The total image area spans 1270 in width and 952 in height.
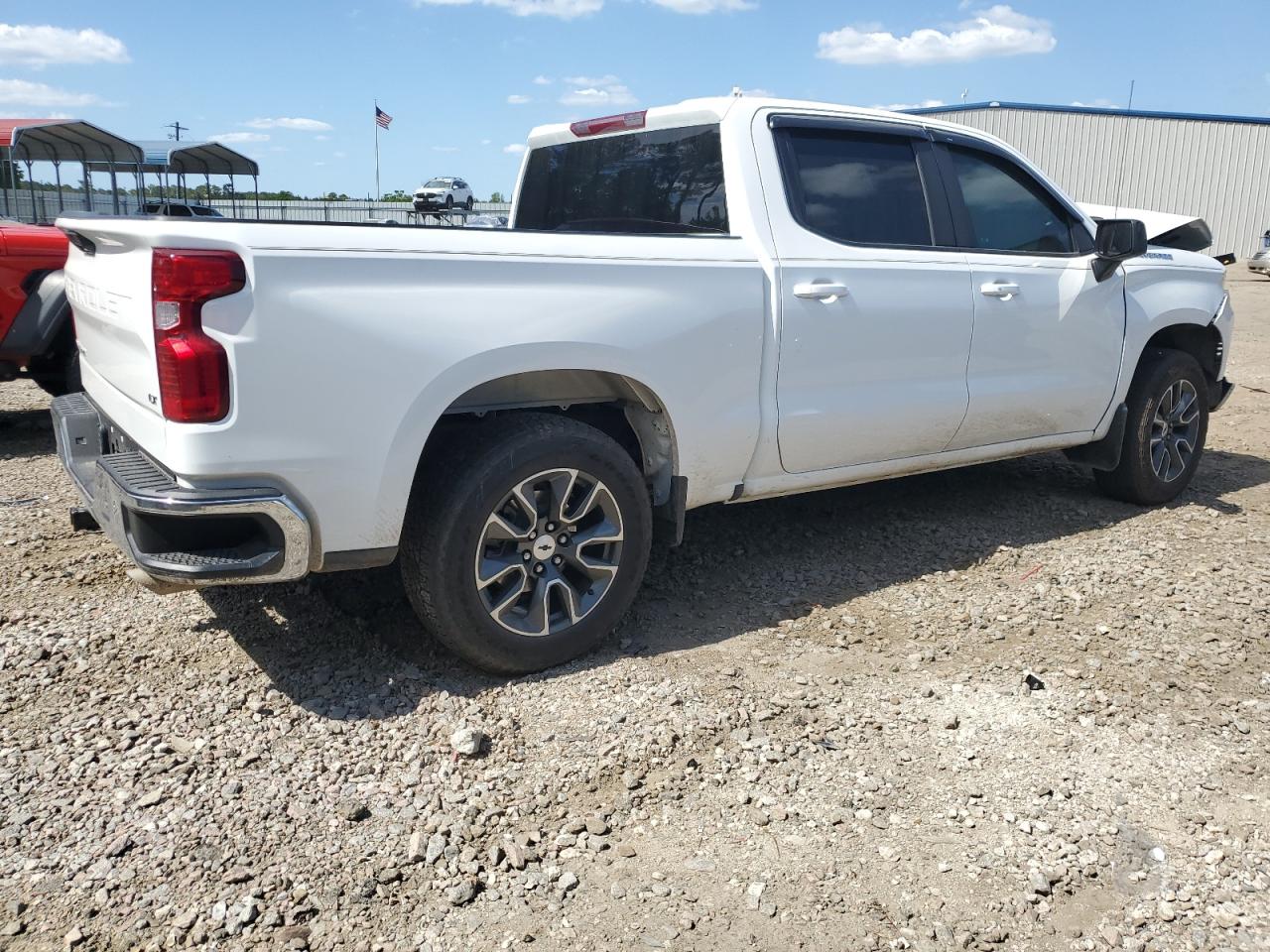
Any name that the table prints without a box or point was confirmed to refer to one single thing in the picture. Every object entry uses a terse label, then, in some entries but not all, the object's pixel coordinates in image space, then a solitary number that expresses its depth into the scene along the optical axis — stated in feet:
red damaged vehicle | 21.44
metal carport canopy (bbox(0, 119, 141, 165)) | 56.44
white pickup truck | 9.83
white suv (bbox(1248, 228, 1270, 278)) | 80.66
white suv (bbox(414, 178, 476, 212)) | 149.47
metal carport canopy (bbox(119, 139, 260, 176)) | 77.87
